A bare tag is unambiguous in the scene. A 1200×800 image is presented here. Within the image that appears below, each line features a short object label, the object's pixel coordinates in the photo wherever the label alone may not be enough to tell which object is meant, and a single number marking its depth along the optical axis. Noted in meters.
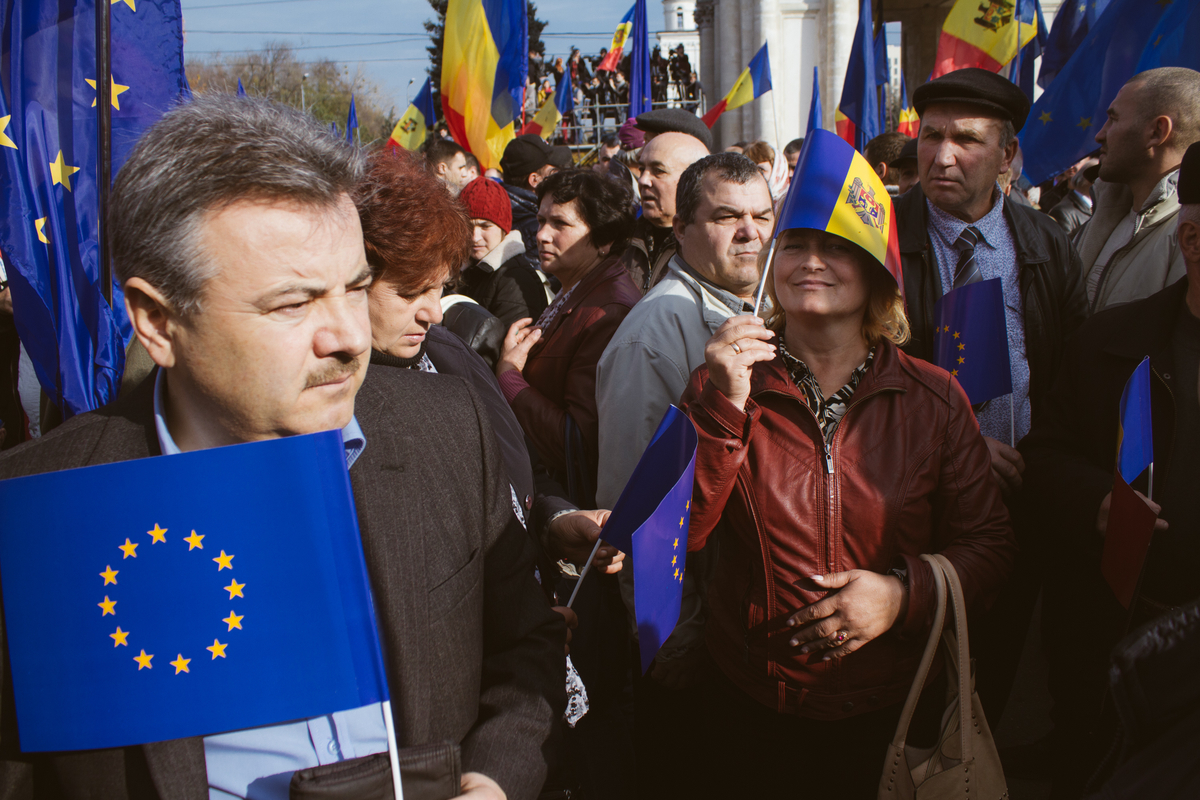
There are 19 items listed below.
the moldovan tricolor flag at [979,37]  6.00
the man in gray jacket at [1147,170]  3.06
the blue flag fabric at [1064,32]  5.31
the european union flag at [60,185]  2.34
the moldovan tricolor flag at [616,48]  20.52
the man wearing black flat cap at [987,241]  2.93
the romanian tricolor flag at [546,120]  10.34
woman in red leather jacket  1.94
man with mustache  1.22
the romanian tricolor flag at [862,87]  7.19
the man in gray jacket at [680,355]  2.53
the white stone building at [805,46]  19.19
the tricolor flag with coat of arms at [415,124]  11.05
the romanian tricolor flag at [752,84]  9.90
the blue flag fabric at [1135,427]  1.83
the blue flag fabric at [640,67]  9.59
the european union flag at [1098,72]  3.68
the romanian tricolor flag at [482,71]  6.62
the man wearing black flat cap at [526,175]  6.23
